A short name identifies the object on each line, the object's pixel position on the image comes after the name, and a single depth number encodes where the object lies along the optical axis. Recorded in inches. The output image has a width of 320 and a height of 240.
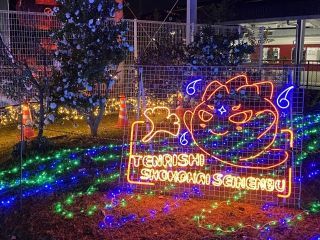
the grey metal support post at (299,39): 676.4
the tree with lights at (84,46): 305.7
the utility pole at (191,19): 459.2
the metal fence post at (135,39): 430.6
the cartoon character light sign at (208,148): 193.0
